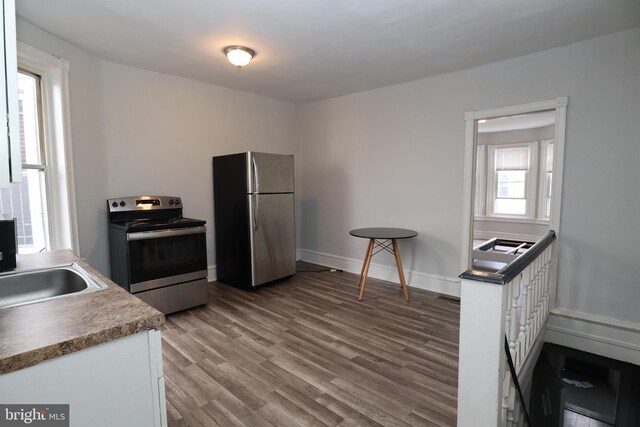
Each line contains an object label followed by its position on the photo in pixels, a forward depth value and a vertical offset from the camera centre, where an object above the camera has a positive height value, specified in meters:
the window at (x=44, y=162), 2.58 +0.21
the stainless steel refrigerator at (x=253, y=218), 3.76 -0.36
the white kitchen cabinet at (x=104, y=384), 0.87 -0.55
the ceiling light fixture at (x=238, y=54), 2.88 +1.15
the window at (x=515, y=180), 6.64 +0.14
